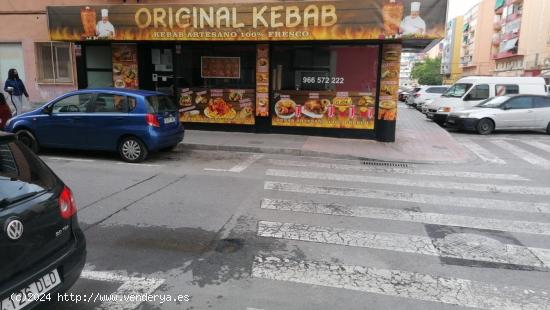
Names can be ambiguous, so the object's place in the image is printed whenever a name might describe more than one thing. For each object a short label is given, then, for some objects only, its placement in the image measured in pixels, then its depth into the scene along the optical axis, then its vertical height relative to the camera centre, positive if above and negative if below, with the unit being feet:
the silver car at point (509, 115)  51.55 -3.42
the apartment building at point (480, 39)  237.86 +26.84
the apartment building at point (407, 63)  523.21 +27.07
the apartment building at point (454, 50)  306.76 +25.64
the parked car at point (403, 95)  119.32 -2.77
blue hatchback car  30.45 -3.01
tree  341.82 +11.06
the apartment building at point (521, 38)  155.02 +20.02
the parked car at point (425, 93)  88.69 -1.63
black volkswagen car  8.87 -3.39
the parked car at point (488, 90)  59.06 -0.42
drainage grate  32.62 -5.97
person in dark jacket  45.11 -0.94
